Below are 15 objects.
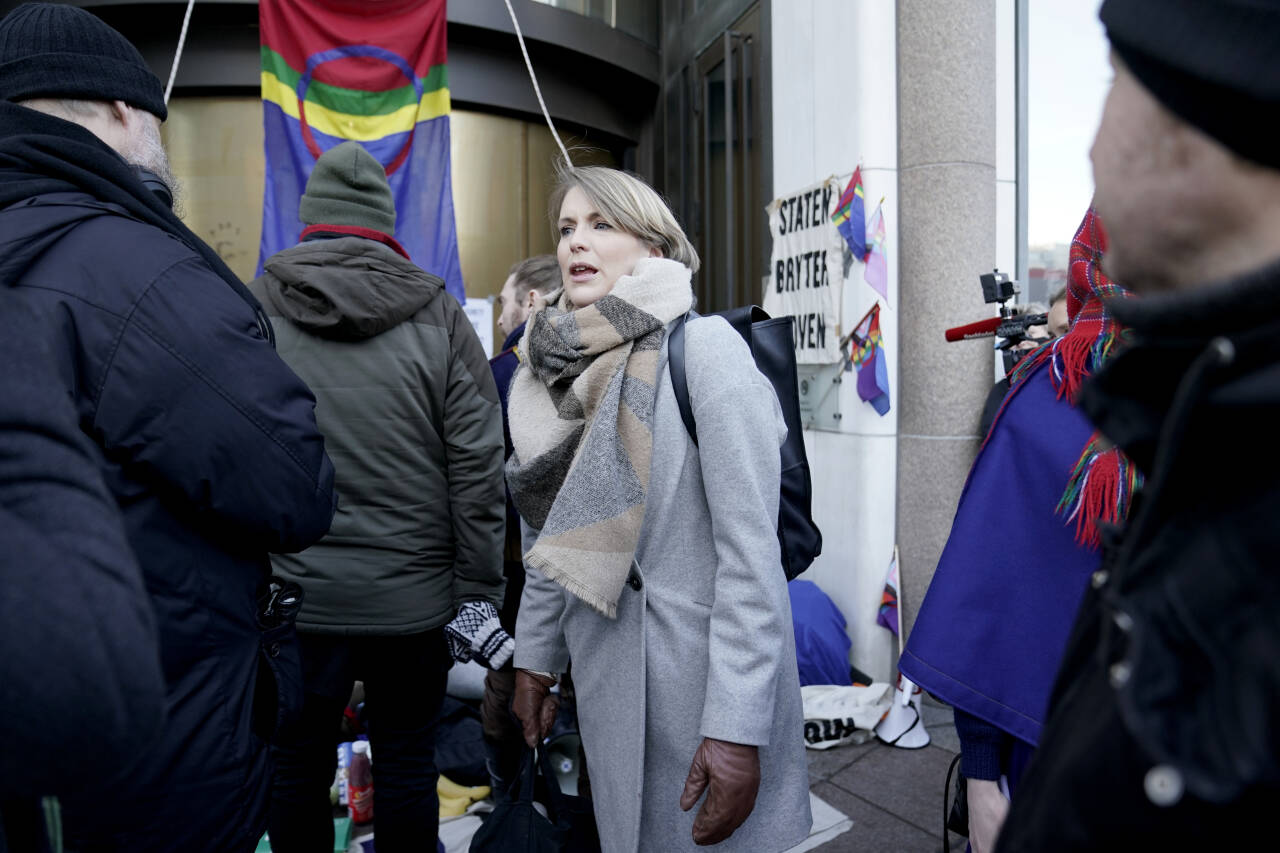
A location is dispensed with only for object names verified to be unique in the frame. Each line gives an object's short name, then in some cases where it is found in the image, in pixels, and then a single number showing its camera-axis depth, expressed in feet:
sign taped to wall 13.89
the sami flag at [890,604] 13.12
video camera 8.91
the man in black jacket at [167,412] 3.94
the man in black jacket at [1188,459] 1.77
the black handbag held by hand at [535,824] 6.09
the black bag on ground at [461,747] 11.25
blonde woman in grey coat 5.29
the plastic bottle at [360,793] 10.39
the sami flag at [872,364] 13.07
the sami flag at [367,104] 14.51
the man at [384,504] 7.59
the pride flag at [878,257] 13.07
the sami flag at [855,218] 13.16
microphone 8.92
